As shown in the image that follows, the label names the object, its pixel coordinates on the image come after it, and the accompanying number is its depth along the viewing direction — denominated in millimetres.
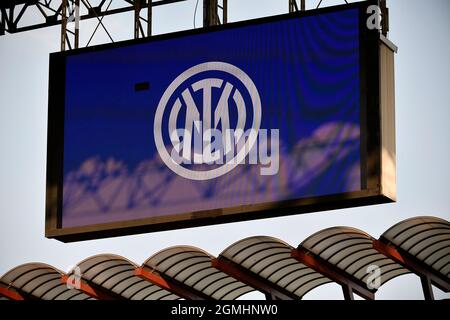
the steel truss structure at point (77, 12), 27844
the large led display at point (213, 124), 25141
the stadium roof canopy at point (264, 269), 29703
